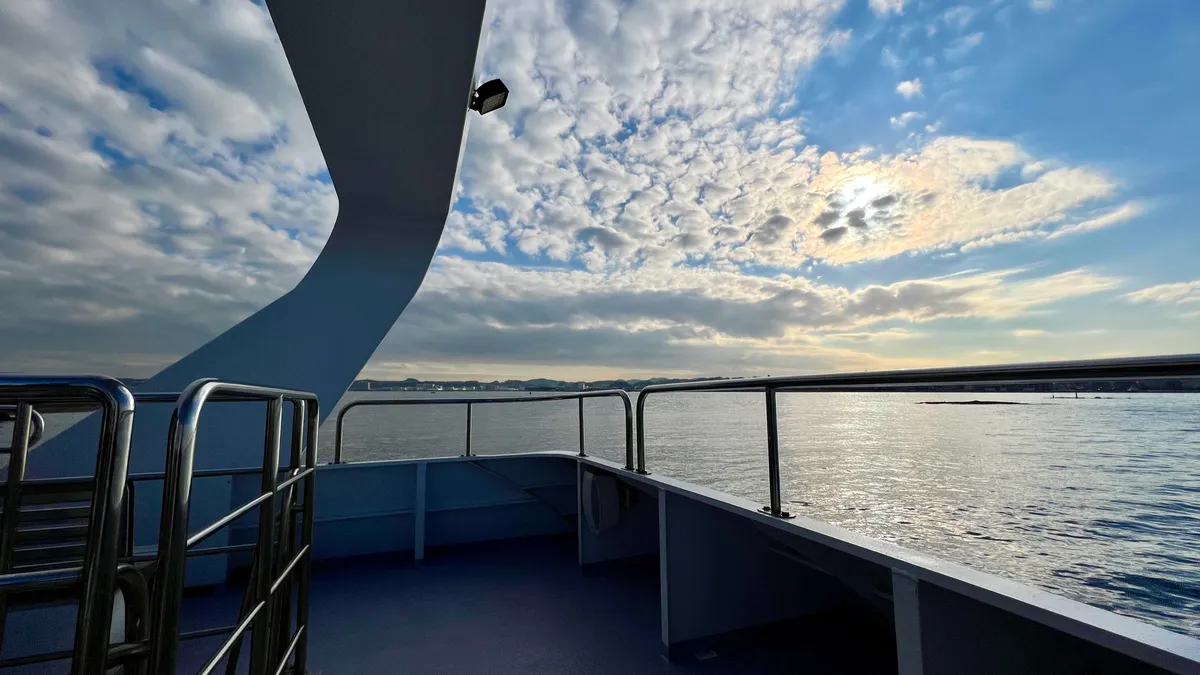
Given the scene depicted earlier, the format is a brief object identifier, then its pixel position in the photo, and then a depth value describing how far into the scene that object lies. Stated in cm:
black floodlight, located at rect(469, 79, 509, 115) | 193
